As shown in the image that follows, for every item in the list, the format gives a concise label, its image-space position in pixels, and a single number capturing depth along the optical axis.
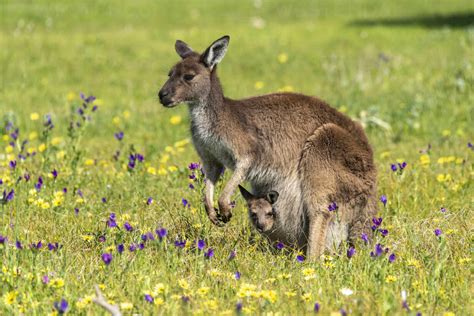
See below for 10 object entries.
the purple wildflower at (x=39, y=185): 12.11
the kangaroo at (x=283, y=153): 10.98
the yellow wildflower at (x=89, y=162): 15.58
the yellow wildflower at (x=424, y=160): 14.88
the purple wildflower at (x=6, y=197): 10.52
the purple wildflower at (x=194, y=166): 11.39
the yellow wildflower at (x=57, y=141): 16.96
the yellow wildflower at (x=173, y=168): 14.21
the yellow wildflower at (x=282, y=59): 30.48
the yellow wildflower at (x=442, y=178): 13.97
